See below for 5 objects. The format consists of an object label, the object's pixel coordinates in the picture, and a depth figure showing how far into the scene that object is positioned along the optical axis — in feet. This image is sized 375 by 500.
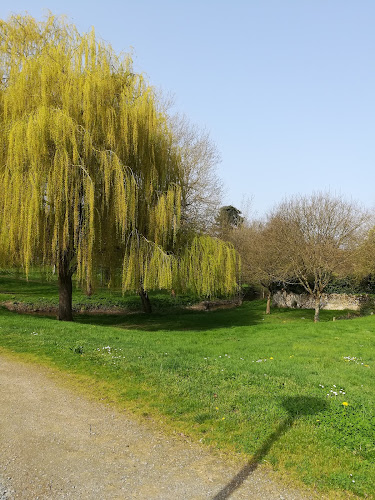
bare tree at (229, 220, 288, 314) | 87.04
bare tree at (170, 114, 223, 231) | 82.23
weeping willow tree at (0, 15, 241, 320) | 41.81
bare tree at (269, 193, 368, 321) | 72.49
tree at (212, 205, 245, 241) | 95.96
